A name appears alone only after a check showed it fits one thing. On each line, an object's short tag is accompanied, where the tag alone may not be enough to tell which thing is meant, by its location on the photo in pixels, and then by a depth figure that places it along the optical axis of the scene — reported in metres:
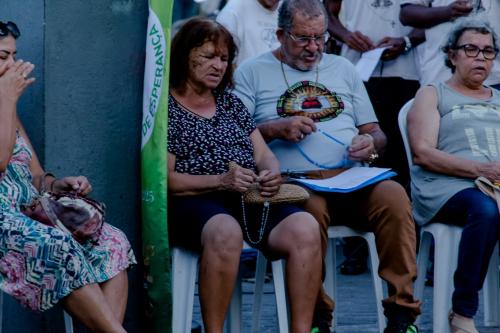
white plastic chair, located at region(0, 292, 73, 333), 7.43
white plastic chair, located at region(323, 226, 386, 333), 8.84
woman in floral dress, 6.85
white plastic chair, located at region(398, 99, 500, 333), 9.06
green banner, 8.02
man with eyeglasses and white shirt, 8.70
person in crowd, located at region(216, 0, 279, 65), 11.41
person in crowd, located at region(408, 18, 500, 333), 8.82
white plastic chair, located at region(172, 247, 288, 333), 8.15
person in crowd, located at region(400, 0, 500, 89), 11.14
